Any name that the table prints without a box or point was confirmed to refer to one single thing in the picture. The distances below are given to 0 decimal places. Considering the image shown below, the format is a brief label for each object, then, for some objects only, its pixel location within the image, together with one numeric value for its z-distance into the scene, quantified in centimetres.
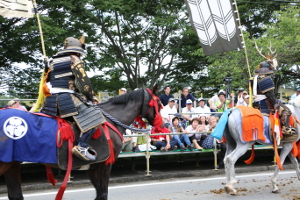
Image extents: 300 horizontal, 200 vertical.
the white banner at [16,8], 669
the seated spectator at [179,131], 1150
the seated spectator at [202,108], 1338
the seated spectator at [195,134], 1183
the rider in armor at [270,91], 880
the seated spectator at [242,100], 1338
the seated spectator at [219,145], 1171
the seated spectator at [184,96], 1385
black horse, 623
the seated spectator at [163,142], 1114
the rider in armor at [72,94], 595
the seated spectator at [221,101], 1358
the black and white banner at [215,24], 1127
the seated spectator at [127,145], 1098
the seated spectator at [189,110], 1301
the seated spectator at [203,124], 1198
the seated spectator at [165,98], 1317
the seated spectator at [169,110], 1202
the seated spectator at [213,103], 1404
